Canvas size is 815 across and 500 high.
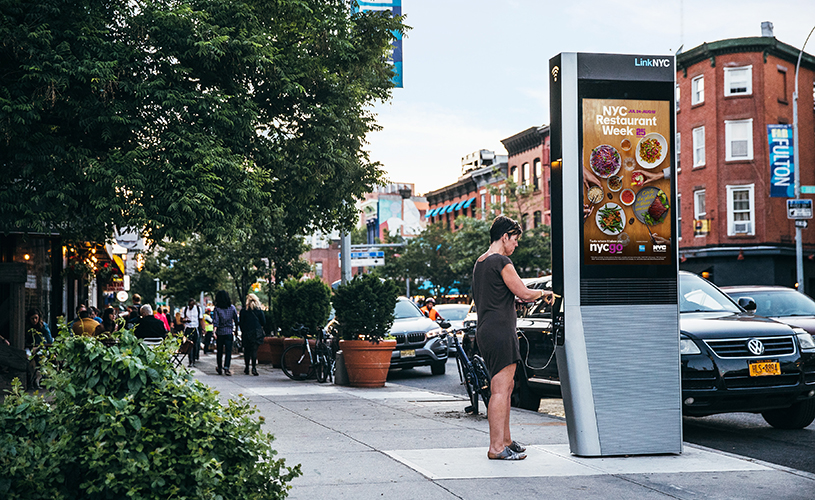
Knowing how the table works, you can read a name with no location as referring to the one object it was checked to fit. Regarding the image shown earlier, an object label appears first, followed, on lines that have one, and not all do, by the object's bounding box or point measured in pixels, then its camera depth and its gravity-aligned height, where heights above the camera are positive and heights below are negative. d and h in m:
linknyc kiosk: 6.91 +0.17
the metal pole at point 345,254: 18.89 +0.52
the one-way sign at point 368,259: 27.89 +0.62
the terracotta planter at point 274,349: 19.69 -1.65
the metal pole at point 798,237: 31.25 +1.43
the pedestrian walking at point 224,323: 18.75 -0.98
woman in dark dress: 6.67 -0.41
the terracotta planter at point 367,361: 14.84 -1.42
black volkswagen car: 8.41 -0.88
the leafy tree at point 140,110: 12.36 +2.53
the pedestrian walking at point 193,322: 24.52 -1.32
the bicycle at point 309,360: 16.27 -1.56
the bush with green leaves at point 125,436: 3.76 -0.70
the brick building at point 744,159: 39.47 +5.38
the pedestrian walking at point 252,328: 18.73 -1.07
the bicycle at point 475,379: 10.24 -1.22
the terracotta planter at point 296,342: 16.88 -1.34
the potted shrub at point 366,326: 14.77 -0.82
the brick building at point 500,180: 53.31 +6.85
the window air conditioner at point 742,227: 39.88 +2.23
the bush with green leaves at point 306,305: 18.61 -0.57
